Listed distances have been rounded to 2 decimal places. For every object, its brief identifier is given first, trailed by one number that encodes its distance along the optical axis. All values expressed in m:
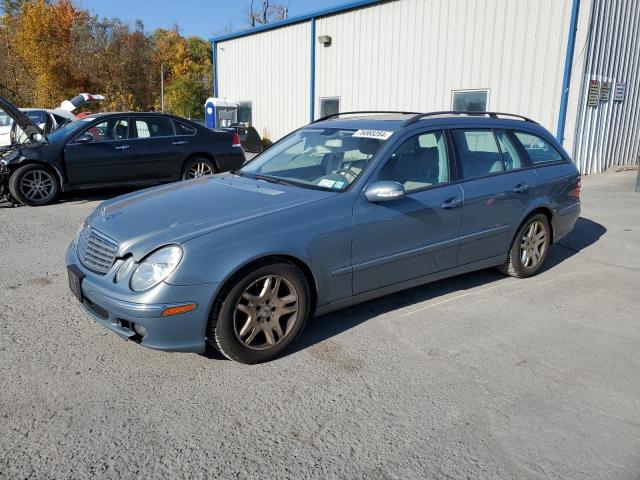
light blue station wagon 3.13
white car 12.13
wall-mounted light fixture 15.89
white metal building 11.36
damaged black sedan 8.45
